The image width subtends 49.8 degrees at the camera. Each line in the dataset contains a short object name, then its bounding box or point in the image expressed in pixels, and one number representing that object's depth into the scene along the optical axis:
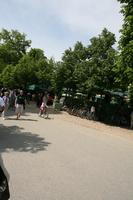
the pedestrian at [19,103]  8.36
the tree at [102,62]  11.28
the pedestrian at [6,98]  8.56
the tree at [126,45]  8.86
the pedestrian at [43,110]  9.56
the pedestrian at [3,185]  1.53
